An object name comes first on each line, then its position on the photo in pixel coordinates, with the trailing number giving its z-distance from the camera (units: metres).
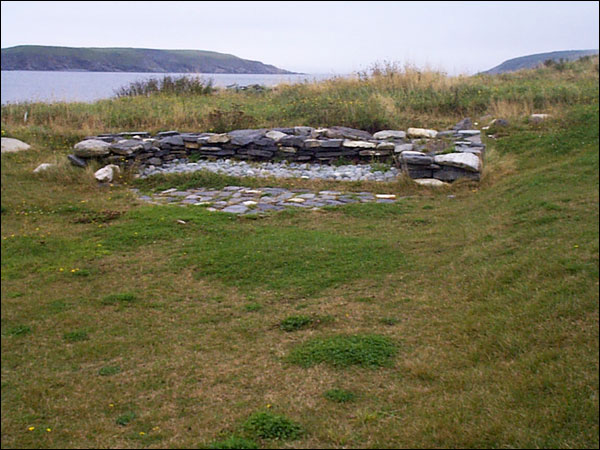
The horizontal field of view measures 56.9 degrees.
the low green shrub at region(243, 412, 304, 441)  2.44
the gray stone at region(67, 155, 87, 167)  9.42
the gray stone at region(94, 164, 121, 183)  8.80
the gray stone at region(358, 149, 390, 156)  10.15
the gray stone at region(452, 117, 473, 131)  11.91
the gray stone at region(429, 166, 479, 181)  8.44
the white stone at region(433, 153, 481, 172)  8.38
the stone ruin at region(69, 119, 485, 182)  9.62
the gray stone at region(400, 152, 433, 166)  8.71
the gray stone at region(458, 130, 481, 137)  11.01
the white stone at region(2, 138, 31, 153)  9.44
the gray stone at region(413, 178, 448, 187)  8.48
